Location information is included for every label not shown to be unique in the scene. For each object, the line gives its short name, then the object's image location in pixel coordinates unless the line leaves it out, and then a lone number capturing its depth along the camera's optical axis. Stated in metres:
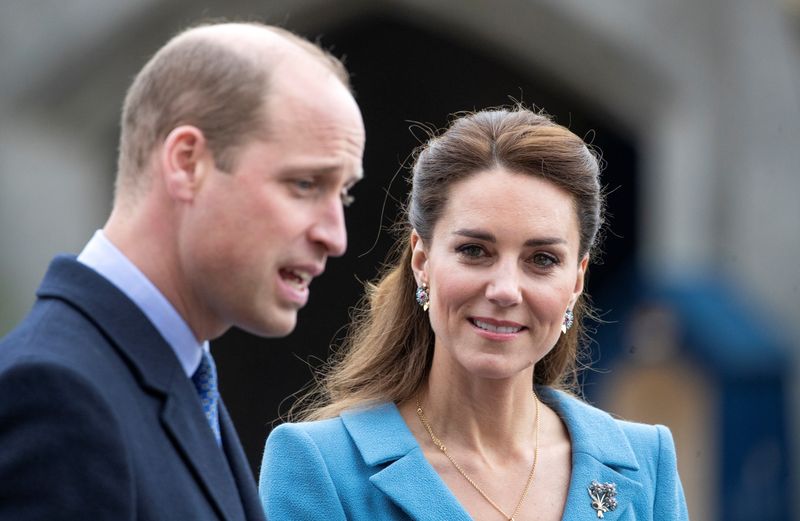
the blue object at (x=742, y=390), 20.41
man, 4.68
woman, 6.91
